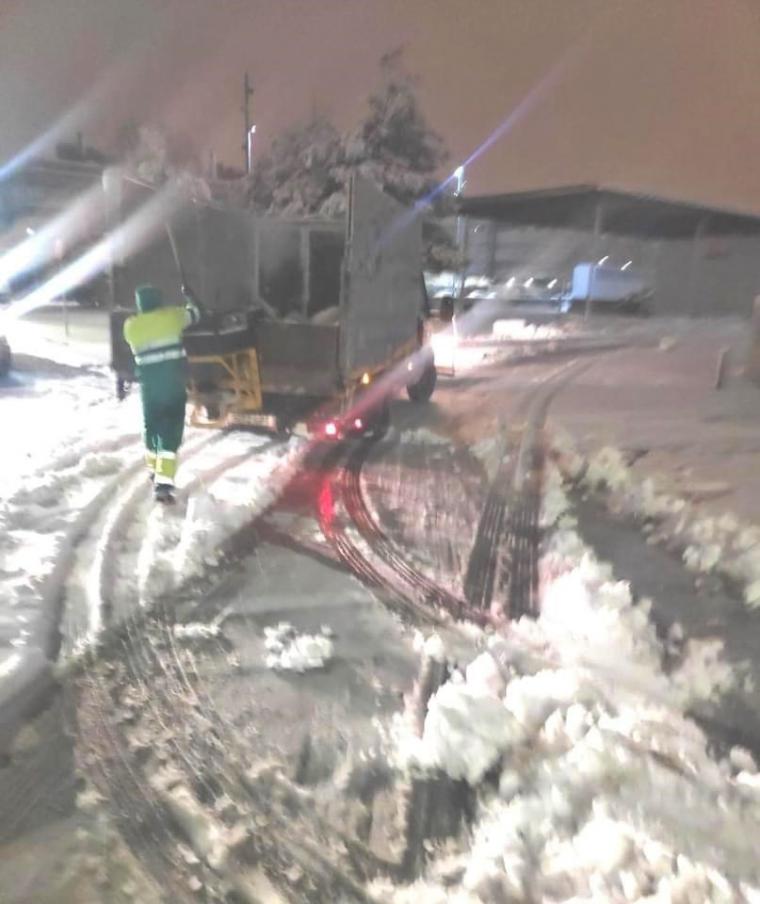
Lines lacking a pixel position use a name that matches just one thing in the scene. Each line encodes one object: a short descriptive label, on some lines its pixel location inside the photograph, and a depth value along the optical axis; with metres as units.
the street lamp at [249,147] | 28.69
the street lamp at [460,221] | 25.03
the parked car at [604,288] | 31.09
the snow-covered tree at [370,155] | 23.36
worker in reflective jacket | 6.34
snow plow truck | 7.75
